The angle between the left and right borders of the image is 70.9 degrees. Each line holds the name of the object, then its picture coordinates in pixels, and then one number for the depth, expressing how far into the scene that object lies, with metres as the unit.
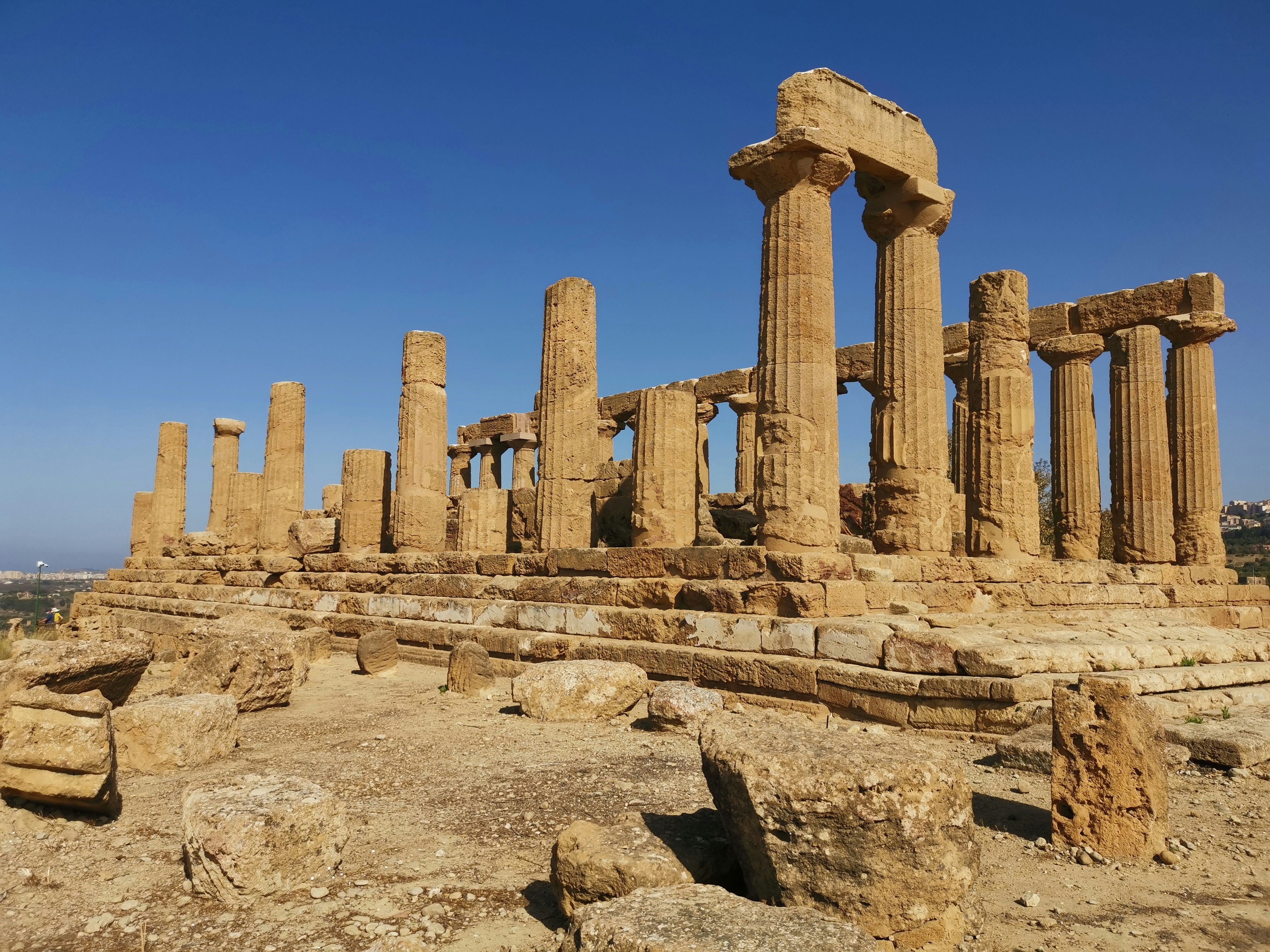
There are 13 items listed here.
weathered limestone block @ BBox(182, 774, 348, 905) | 3.48
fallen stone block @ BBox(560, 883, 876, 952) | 2.52
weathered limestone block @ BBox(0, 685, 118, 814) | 4.13
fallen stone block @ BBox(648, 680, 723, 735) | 6.68
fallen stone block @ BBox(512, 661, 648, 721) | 7.26
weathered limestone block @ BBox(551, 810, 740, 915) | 3.20
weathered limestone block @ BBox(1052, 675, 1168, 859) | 4.09
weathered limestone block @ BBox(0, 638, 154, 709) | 5.67
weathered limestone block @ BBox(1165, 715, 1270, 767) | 5.49
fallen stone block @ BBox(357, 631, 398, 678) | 10.25
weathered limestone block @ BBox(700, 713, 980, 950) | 3.01
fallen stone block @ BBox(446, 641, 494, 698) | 8.55
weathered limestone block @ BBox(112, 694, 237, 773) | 5.54
